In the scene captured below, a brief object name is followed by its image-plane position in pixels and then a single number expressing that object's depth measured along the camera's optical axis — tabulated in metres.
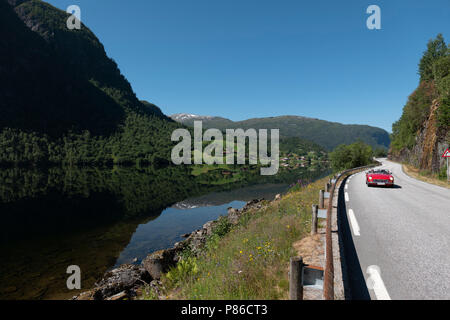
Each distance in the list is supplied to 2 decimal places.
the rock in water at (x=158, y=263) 7.82
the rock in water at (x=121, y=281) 6.70
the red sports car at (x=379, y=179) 16.16
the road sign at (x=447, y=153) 18.41
